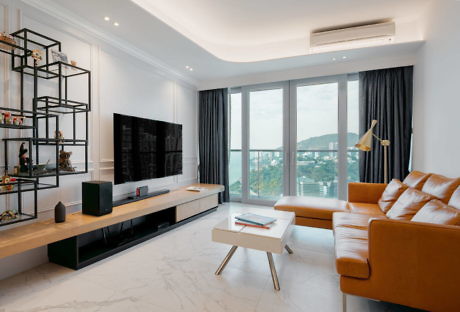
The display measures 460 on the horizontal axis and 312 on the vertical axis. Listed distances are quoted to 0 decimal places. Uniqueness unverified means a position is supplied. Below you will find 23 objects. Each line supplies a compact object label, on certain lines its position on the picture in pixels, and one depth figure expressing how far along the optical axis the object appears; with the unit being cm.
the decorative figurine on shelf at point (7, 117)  190
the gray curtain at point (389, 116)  356
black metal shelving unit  198
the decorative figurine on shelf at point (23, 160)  203
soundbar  288
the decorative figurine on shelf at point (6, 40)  187
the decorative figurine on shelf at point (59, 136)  218
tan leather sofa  128
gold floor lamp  337
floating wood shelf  175
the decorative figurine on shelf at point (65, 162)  232
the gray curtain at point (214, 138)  480
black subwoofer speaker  238
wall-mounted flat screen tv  295
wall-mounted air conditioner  315
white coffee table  183
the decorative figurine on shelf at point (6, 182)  184
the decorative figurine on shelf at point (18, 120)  197
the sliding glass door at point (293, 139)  405
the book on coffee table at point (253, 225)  208
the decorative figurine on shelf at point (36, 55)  206
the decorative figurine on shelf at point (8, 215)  188
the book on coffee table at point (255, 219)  213
